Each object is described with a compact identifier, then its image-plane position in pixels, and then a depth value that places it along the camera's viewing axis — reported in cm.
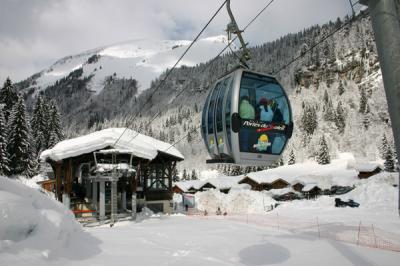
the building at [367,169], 7088
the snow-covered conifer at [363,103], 12873
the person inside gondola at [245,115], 785
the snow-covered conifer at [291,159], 10381
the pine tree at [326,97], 14462
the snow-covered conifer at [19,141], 4334
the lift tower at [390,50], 329
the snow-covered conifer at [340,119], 12800
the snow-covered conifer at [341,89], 14862
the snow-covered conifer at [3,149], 3838
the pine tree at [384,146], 7738
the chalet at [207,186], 7656
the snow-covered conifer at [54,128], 5784
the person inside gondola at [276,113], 856
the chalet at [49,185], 3338
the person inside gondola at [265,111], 832
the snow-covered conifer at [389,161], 7198
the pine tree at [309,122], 13205
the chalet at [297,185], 6831
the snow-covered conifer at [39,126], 5766
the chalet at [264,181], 7244
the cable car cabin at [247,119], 785
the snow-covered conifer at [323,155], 9687
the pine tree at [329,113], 13264
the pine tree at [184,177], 11021
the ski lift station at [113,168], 2205
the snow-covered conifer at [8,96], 5212
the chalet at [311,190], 6109
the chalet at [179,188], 7726
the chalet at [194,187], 7886
